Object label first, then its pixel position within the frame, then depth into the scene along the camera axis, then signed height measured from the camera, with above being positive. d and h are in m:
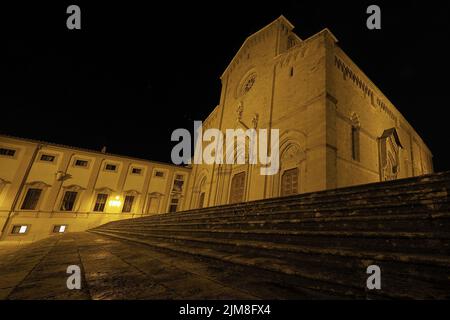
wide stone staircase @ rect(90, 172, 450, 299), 1.84 -0.01
